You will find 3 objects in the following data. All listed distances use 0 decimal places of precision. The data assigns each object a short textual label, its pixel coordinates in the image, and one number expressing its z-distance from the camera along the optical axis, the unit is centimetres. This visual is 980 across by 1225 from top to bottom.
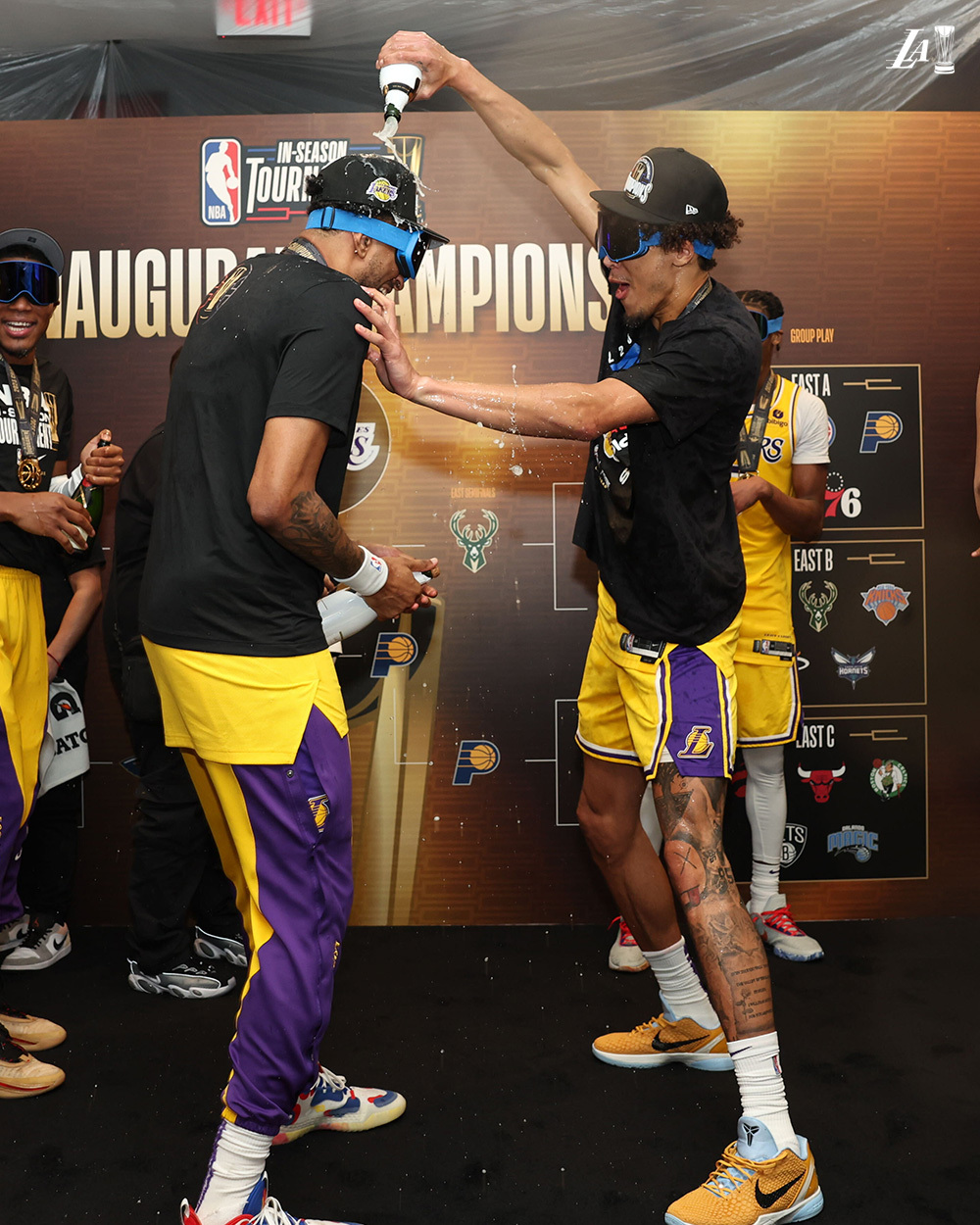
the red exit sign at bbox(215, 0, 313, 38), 333
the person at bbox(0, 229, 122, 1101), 244
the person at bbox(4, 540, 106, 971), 307
